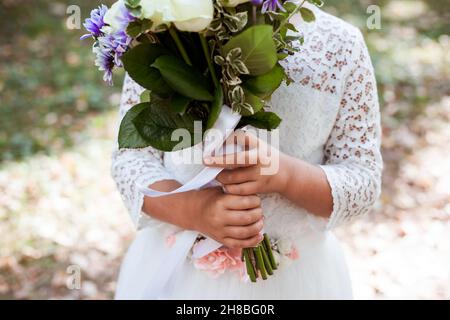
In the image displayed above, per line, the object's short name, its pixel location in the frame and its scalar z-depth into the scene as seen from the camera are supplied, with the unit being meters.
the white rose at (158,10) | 0.93
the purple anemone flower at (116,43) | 1.03
